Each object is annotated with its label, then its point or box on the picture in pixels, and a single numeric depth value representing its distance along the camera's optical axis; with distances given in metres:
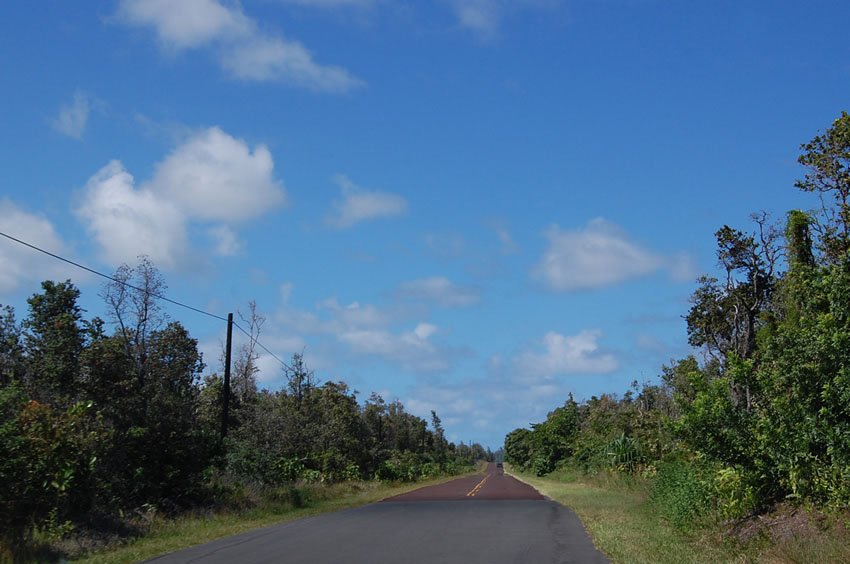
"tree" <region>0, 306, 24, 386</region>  19.77
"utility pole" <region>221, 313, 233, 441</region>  28.73
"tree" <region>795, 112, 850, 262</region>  18.97
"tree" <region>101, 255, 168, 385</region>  23.38
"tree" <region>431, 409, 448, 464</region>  117.10
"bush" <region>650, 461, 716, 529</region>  16.25
